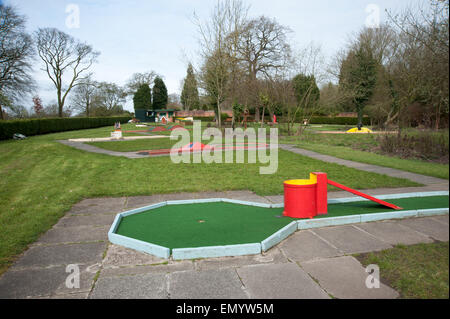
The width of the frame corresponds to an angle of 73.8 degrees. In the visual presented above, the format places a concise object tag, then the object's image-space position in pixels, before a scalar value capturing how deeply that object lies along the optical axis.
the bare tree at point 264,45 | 39.00
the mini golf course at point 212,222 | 3.70
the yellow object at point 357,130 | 27.20
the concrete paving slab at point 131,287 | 2.72
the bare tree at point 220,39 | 20.21
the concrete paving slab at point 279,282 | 2.67
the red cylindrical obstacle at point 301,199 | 4.45
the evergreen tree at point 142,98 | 62.59
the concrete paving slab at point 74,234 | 4.17
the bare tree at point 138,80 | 67.00
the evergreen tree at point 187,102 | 65.62
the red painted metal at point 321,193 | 4.58
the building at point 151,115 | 59.22
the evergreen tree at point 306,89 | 20.56
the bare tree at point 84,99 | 54.25
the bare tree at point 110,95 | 59.09
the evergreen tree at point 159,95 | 64.94
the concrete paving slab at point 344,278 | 2.62
